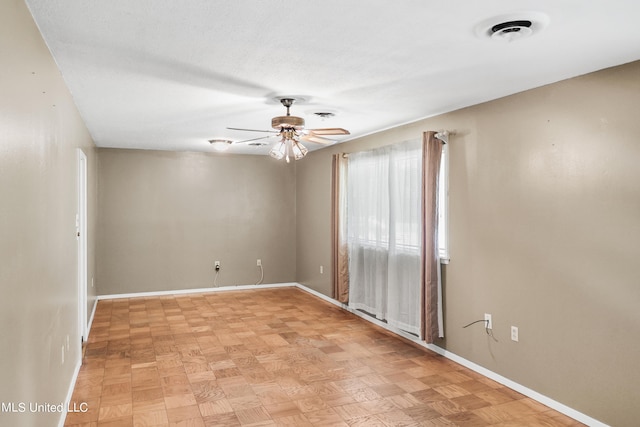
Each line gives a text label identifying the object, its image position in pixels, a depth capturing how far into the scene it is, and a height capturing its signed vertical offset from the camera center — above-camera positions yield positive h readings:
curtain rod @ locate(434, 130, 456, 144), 4.18 +0.74
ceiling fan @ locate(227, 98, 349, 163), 3.64 +0.71
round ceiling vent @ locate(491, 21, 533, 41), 2.19 +0.92
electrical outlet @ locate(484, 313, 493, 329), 3.73 -0.91
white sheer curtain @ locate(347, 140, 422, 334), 4.59 -0.20
